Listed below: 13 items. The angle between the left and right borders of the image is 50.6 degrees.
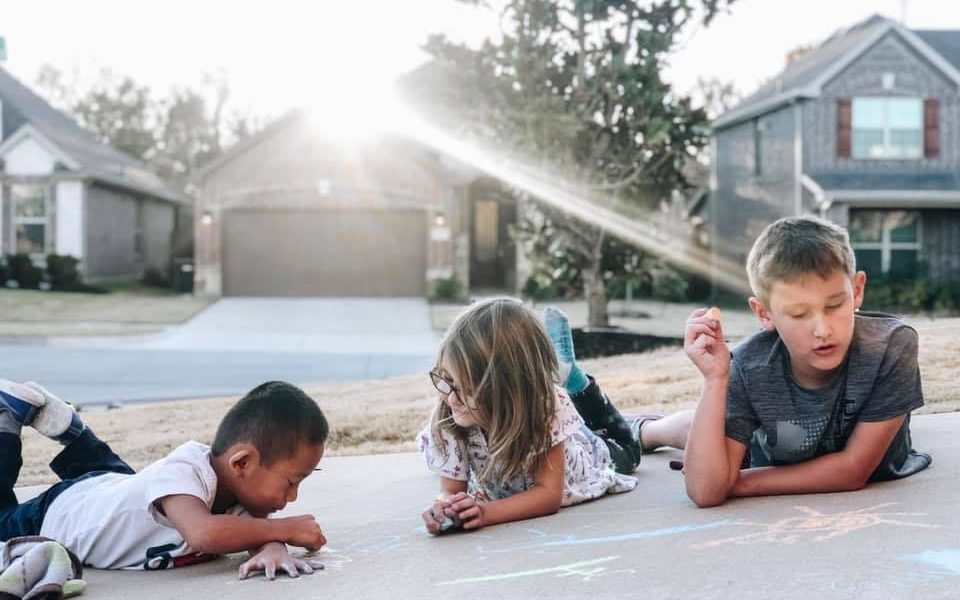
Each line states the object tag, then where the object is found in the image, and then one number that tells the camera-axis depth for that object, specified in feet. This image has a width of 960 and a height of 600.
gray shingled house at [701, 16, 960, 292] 73.61
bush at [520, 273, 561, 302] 84.43
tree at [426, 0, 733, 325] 46.29
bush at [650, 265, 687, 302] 68.74
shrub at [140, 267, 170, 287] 102.27
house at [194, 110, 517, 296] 85.40
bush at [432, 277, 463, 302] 82.84
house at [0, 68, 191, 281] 90.33
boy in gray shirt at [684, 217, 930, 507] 9.87
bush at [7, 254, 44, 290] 86.07
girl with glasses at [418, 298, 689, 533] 10.46
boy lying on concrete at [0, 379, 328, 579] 9.46
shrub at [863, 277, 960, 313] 67.97
